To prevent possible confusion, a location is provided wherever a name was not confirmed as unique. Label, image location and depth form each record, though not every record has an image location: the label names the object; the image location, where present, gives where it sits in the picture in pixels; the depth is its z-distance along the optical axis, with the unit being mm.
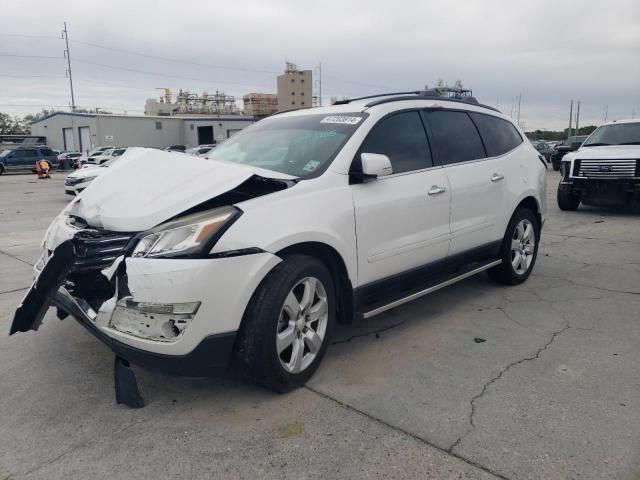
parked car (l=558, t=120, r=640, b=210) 9781
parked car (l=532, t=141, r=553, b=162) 31381
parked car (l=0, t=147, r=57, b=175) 31500
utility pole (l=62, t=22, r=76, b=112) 58094
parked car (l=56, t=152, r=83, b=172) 36078
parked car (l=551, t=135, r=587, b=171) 22706
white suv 2744
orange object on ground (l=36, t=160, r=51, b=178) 26464
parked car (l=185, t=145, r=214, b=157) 29023
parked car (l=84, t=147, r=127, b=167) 27162
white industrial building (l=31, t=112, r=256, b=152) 50125
